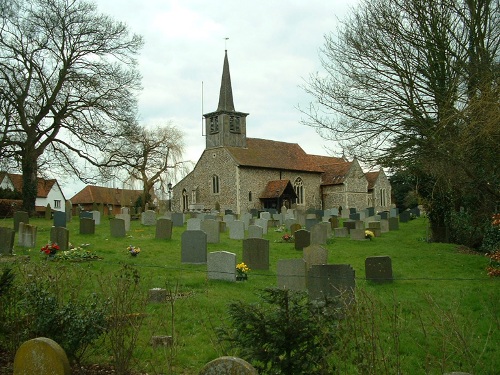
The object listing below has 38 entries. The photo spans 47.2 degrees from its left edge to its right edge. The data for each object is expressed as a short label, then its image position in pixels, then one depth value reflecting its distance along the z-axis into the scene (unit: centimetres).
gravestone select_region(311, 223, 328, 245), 1919
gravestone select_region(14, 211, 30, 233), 2170
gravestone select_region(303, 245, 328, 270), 1180
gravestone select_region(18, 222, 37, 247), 1709
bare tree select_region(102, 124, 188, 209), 2825
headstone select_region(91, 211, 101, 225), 2711
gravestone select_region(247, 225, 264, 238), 1986
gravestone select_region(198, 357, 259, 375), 403
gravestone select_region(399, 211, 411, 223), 3397
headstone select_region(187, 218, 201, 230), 2170
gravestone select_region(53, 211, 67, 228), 2167
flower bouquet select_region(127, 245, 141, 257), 1593
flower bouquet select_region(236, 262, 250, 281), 1234
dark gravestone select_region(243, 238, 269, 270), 1389
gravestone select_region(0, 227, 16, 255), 1550
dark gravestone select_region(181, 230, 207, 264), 1467
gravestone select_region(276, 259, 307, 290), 1050
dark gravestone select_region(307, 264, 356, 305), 883
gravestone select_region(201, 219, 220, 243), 1930
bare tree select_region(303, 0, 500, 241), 1472
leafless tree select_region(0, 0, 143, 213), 2703
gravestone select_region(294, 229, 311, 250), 1830
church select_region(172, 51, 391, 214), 4969
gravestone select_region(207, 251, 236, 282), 1217
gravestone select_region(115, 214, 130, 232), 2367
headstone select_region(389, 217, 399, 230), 2802
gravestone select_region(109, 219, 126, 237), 2059
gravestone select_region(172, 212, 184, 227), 2770
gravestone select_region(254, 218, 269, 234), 2471
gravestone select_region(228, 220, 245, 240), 2142
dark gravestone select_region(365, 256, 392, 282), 1212
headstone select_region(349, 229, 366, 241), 2208
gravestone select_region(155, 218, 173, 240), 2011
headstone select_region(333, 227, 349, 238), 2311
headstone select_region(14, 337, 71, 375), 511
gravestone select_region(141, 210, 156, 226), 2750
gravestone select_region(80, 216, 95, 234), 2086
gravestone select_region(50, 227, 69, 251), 1617
